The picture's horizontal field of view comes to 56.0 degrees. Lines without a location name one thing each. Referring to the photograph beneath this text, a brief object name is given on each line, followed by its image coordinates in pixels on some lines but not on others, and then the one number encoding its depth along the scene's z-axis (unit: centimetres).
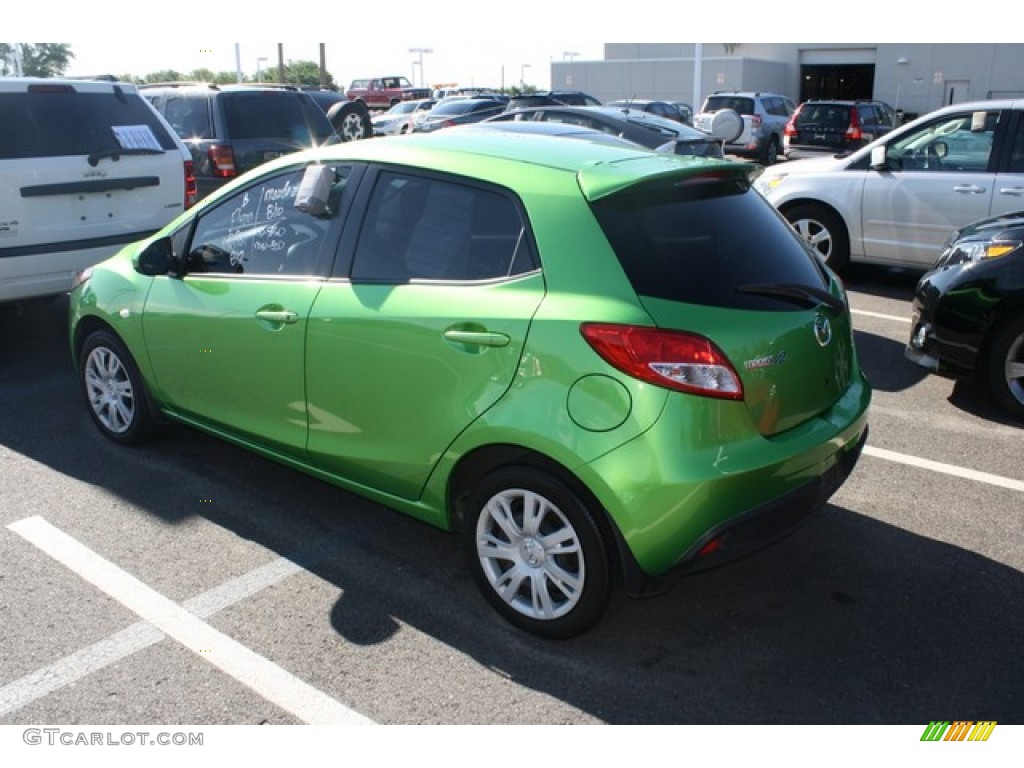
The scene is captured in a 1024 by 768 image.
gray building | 4331
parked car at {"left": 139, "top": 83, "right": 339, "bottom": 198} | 1034
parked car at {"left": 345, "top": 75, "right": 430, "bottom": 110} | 4534
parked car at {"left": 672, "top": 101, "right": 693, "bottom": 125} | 2795
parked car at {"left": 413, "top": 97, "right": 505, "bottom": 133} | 2103
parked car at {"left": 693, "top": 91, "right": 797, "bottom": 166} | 2320
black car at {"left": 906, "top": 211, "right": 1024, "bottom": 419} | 554
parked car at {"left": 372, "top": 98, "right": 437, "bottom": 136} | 2954
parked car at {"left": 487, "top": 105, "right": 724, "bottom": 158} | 970
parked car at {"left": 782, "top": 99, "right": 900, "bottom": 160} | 2108
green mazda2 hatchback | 304
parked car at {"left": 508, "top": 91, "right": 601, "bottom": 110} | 1753
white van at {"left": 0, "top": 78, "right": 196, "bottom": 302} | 634
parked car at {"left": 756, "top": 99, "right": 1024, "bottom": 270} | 798
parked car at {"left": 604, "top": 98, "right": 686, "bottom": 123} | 2462
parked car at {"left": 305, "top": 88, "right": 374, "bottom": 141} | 1383
